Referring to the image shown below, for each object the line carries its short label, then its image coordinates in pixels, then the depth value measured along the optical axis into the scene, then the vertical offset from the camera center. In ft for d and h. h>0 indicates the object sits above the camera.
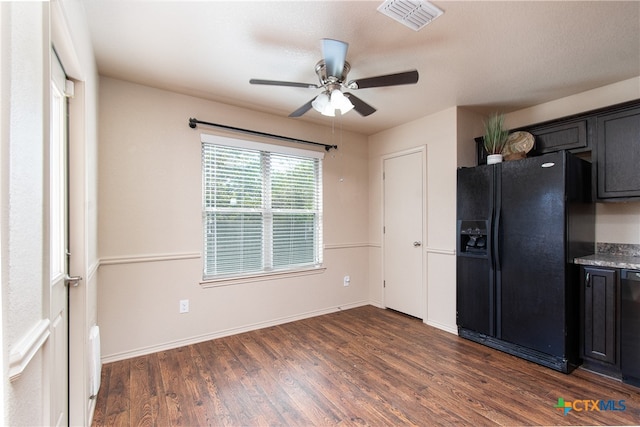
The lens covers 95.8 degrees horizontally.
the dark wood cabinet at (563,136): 8.78 +2.39
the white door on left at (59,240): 4.86 -0.51
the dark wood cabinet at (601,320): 7.57 -2.95
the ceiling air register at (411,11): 5.55 +3.99
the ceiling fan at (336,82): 5.90 +2.98
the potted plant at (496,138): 9.78 +2.49
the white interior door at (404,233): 12.16 -0.96
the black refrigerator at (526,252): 8.07 -1.28
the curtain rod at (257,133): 9.79 +3.01
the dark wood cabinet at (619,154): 7.82 +1.59
